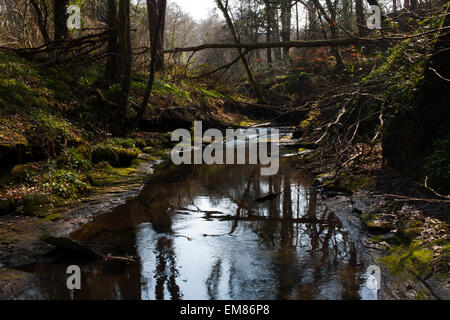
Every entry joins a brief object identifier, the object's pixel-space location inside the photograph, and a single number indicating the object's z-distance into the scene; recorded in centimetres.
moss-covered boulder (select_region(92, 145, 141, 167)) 841
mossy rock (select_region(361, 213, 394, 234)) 469
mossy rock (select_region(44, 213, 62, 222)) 525
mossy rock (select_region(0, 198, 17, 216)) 516
